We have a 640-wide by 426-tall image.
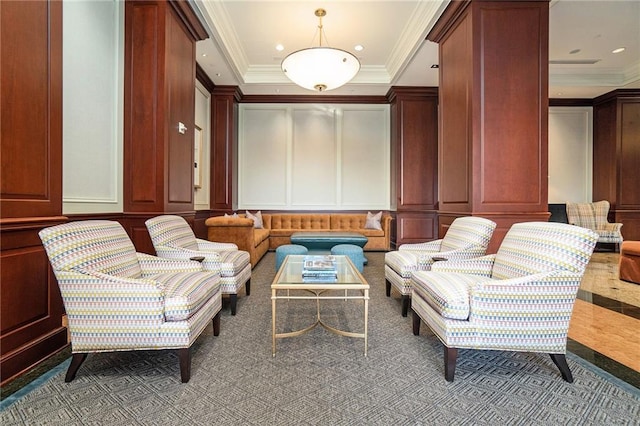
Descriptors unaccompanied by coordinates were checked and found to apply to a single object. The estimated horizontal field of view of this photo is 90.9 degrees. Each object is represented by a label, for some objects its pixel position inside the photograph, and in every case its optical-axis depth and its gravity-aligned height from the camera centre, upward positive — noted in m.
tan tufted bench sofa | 4.64 -0.37
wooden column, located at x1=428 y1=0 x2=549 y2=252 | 3.29 +1.03
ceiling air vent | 5.42 +2.58
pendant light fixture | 3.84 +1.82
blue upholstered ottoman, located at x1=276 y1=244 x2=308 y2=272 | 4.25 -0.57
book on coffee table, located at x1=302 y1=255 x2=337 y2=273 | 2.30 -0.43
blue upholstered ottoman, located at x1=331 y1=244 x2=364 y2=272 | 4.25 -0.59
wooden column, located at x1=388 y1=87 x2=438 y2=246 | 6.41 +0.96
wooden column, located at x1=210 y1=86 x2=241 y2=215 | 6.37 +1.27
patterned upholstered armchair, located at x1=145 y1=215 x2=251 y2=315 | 2.80 -0.39
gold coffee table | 2.06 -0.50
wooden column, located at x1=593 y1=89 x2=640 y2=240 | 6.39 +1.11
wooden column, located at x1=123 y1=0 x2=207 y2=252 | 3.26 +1.00
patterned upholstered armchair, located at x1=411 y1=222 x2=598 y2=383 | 1.76 -0.57
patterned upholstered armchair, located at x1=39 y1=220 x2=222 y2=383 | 1.69 -0.53
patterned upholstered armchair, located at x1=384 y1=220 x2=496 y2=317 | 2.72 -0.38
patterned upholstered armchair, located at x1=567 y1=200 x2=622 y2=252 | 6.21 -0.18
